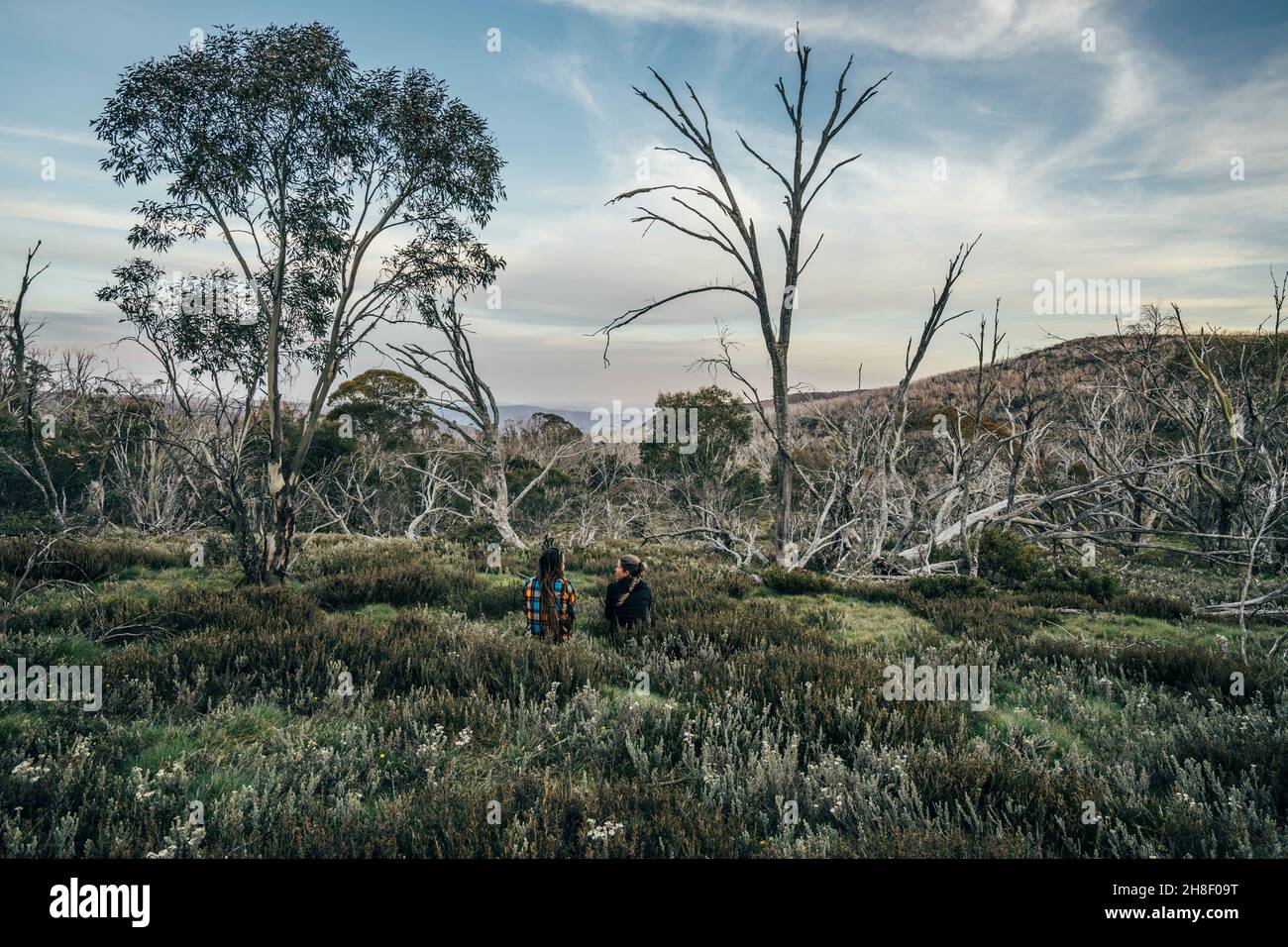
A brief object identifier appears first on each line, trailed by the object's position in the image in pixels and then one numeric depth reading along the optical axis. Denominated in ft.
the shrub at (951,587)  30.96
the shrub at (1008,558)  35.53
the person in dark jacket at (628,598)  22.94
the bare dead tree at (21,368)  32.66
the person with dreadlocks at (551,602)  21.47
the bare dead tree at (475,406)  50.93
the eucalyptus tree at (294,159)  30.78
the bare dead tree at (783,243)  31.83
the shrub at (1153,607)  28.09
